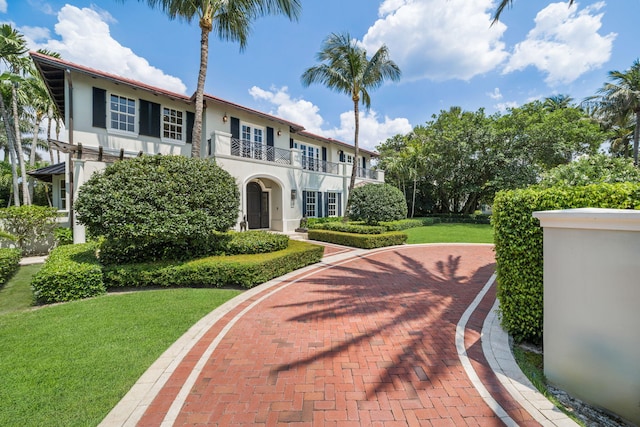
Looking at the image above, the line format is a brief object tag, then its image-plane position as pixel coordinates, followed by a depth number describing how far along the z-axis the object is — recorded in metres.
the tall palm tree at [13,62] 12.18
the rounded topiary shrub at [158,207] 6.45
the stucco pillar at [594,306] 2.67
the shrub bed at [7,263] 6.98
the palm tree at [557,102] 31.95
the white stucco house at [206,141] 10.83
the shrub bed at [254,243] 8.38
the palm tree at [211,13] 10.30
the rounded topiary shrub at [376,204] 15.56
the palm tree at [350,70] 16.14
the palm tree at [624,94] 22.14
